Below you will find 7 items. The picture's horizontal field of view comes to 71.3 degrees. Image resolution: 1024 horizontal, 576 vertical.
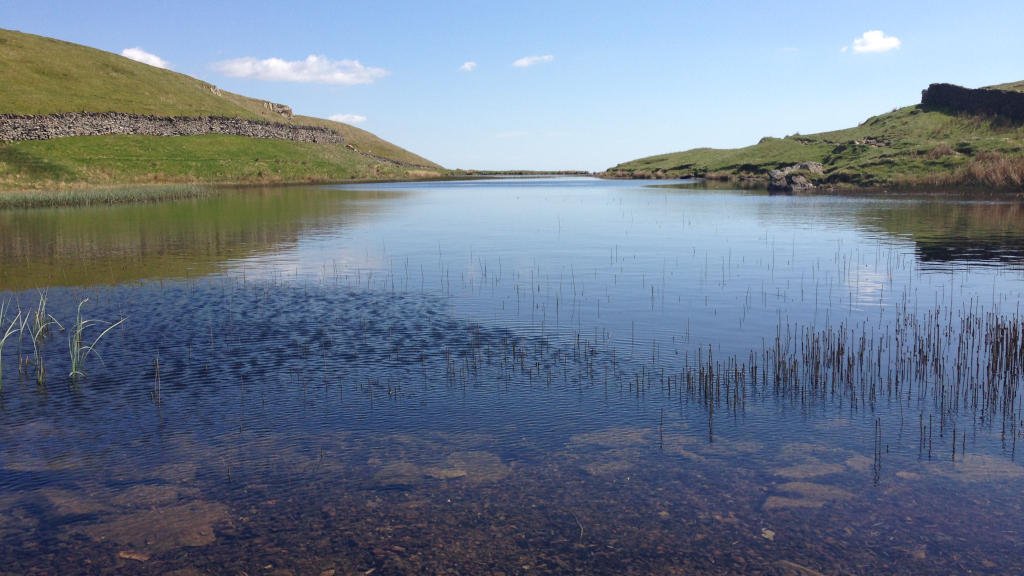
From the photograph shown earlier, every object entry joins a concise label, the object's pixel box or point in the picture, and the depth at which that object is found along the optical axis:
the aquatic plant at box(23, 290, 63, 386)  15.14
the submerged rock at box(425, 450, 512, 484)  10.51
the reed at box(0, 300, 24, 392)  18.47
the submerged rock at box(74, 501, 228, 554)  8.70
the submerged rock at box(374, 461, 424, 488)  10.31
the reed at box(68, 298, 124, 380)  15.09
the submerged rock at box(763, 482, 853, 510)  9.56
